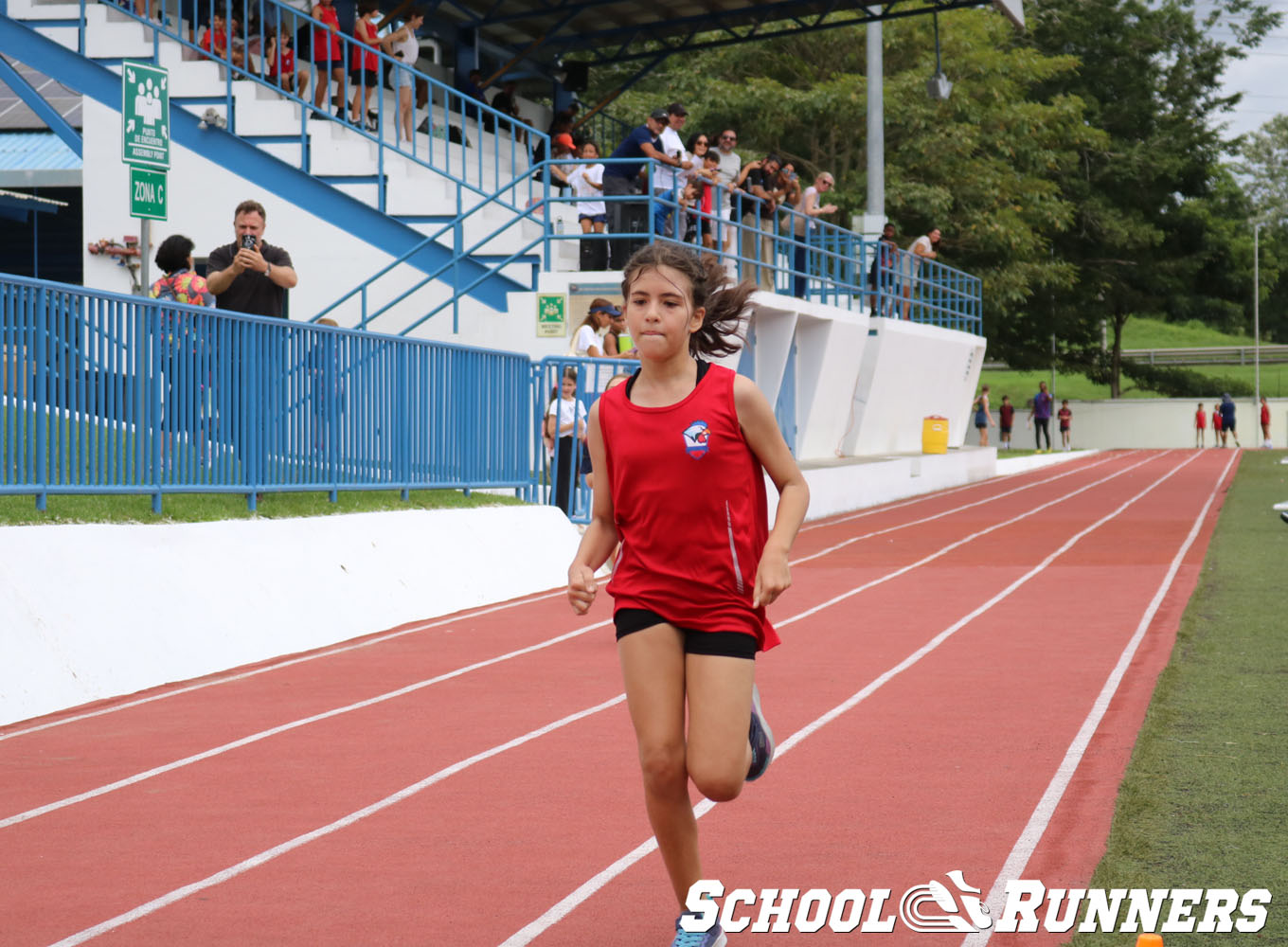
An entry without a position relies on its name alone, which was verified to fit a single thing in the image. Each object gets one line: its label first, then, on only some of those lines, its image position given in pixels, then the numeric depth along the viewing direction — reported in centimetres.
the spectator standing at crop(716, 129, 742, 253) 2311
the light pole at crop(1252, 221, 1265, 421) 6244
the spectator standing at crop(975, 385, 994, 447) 5238
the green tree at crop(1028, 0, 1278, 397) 6106
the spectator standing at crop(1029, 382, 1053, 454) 5647
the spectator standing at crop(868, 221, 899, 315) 3176
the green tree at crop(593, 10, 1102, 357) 4194
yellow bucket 3538
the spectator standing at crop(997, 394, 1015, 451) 5772
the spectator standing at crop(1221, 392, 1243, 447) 6031
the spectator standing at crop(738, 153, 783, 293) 2436
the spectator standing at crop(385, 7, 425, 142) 2300
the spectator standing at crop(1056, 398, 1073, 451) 6050
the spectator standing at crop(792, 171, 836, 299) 2739
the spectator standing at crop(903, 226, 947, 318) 3438
